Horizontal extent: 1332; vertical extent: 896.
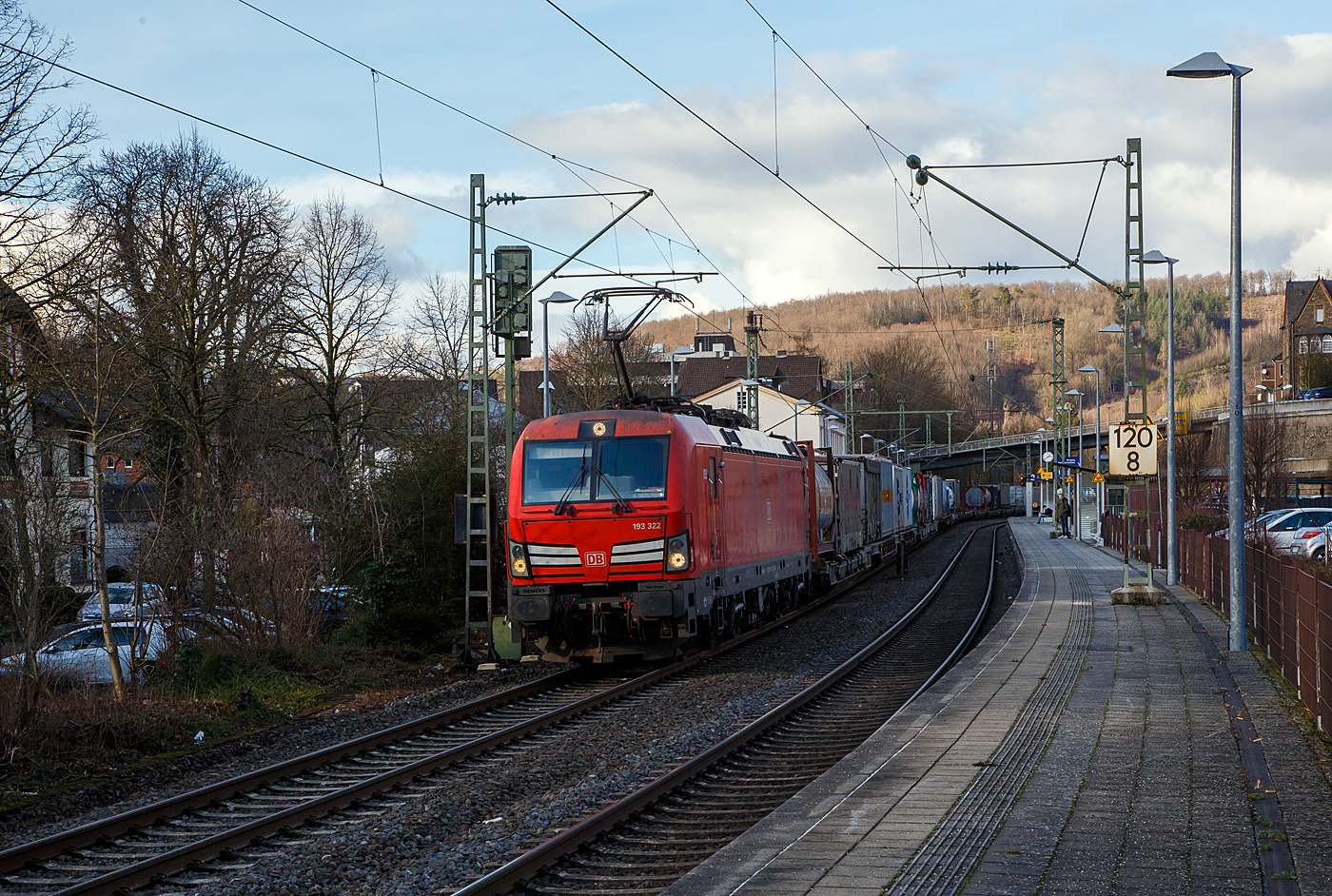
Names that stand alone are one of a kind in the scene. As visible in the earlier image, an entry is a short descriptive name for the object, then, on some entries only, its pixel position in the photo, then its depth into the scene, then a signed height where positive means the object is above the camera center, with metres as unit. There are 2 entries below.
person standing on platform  57.38 -1.79
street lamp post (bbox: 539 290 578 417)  29.43 +3.52
